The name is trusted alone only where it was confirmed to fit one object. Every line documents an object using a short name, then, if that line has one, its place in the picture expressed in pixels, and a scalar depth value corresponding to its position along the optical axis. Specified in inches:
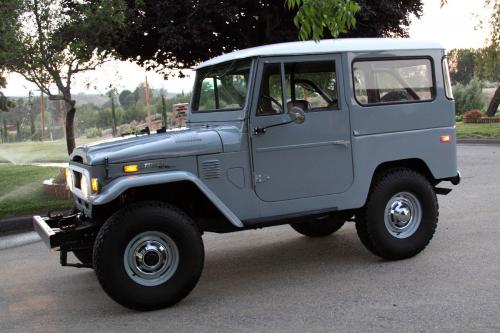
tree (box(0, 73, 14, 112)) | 536.1
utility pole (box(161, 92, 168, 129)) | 746.2
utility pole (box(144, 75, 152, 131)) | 706.7
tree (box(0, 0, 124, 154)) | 372.8
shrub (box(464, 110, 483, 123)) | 1105.9
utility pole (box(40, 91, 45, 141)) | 771.4
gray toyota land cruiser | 184.7
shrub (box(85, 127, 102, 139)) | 834.2
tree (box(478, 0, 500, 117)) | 902.4
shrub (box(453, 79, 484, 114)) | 1438.2
